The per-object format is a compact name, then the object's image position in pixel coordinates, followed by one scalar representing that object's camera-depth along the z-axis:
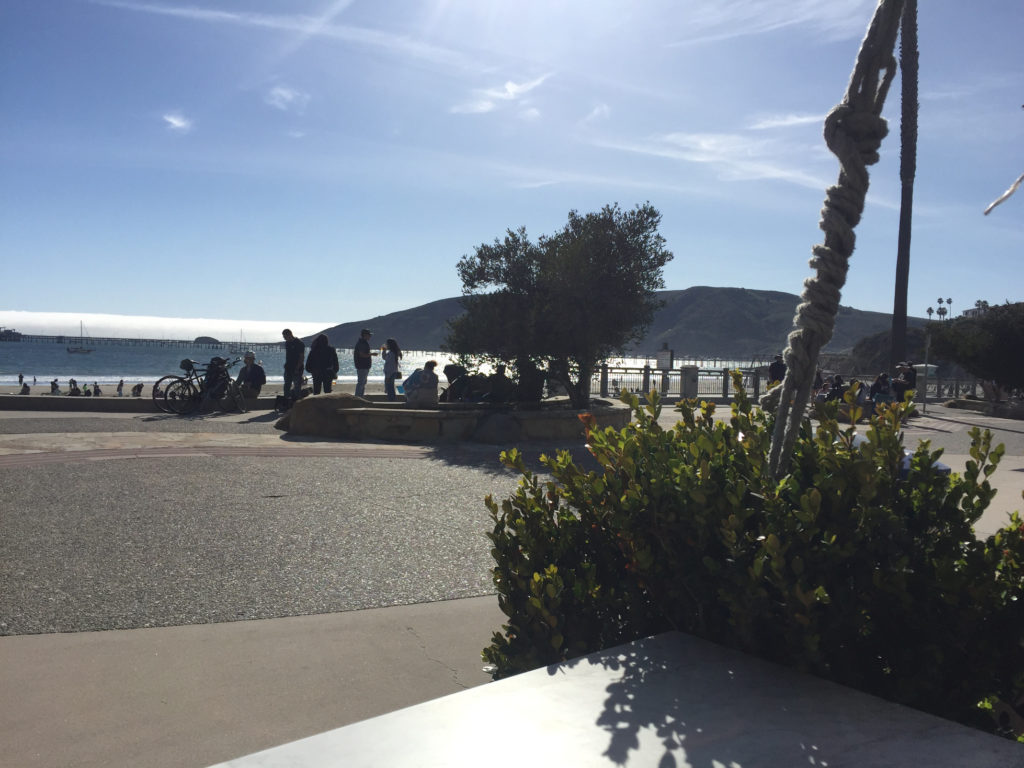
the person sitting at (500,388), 14.13
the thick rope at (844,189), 2.27
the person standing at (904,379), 18.92
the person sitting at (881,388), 19.88
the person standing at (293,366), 15.37
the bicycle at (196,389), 14.37
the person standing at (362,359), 15.92
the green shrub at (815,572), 2.08
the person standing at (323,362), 15.68
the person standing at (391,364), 15.52
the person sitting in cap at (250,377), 15.69
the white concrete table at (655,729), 1.57
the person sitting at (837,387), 18.10
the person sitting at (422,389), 12.80
